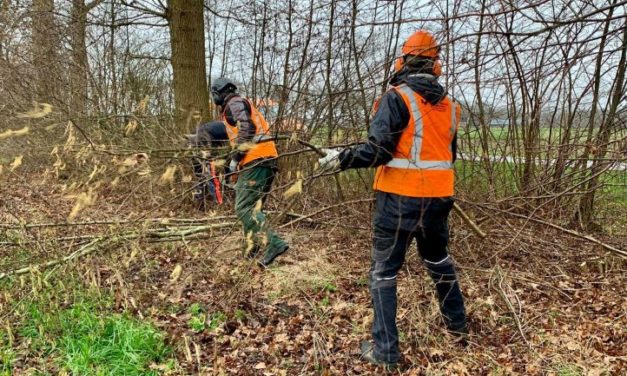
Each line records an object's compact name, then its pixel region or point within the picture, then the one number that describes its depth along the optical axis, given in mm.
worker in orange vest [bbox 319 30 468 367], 2865
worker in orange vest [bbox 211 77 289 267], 4523
